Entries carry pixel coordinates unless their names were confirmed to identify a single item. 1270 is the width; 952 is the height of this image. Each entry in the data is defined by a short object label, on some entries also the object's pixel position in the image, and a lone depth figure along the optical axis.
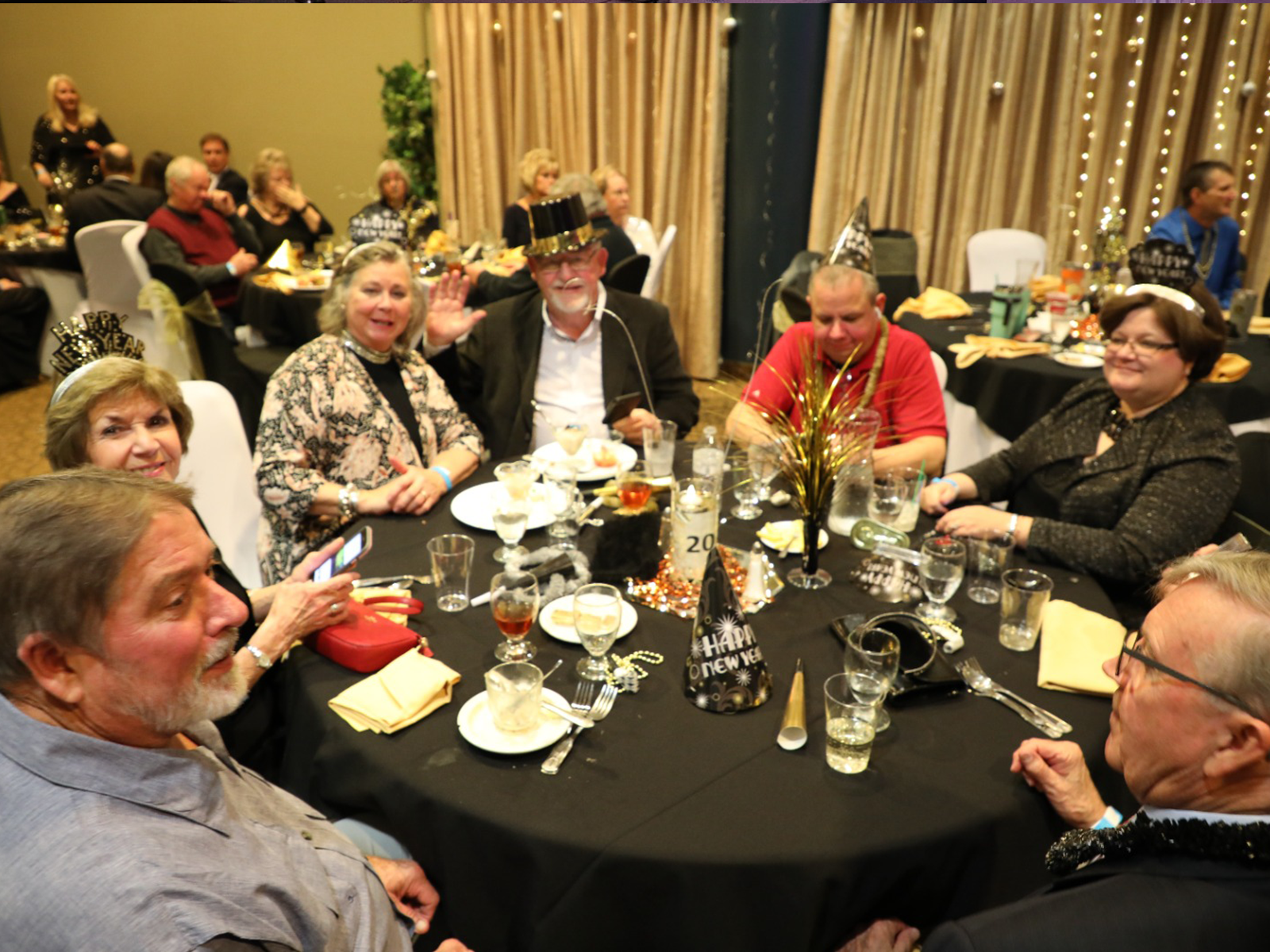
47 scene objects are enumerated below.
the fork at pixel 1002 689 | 1.66
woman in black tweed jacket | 2.25
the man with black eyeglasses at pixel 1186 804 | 1.15
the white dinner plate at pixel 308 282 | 5.33
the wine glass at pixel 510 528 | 2.20
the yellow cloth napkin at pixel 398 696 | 1.65
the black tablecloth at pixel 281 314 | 5.21
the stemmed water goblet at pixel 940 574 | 1.95
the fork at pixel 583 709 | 1.56
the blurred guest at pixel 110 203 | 6.61
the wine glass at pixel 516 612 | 1.80
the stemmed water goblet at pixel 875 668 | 1.63
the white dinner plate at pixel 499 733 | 1.58
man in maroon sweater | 5.57
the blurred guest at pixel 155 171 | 7.18
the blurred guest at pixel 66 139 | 8.20
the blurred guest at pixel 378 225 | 4.43
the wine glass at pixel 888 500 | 2.33
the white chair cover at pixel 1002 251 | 5.98
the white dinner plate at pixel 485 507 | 2.38
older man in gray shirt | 1.06
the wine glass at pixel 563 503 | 2.27
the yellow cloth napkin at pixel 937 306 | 4.79
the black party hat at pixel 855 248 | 3.21
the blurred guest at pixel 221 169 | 7.84
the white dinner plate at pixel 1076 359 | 4.05
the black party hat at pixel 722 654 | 1.69
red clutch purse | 1.81
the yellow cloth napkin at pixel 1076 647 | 1.75
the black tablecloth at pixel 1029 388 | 3.76
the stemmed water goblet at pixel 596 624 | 1.77
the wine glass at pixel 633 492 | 2.40
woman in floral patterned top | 2.63
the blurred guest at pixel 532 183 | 6.47
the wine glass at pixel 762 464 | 2.49
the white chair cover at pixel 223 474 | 2.74
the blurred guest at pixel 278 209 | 6.69
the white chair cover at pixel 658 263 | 5.92
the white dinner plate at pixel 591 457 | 2.68
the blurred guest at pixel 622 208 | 6.18
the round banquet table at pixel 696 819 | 1.40
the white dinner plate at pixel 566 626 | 1.91
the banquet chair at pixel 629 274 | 5.09
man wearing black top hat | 3.43
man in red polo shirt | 2.91
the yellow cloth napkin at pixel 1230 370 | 3.69
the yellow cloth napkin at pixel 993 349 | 4.12
